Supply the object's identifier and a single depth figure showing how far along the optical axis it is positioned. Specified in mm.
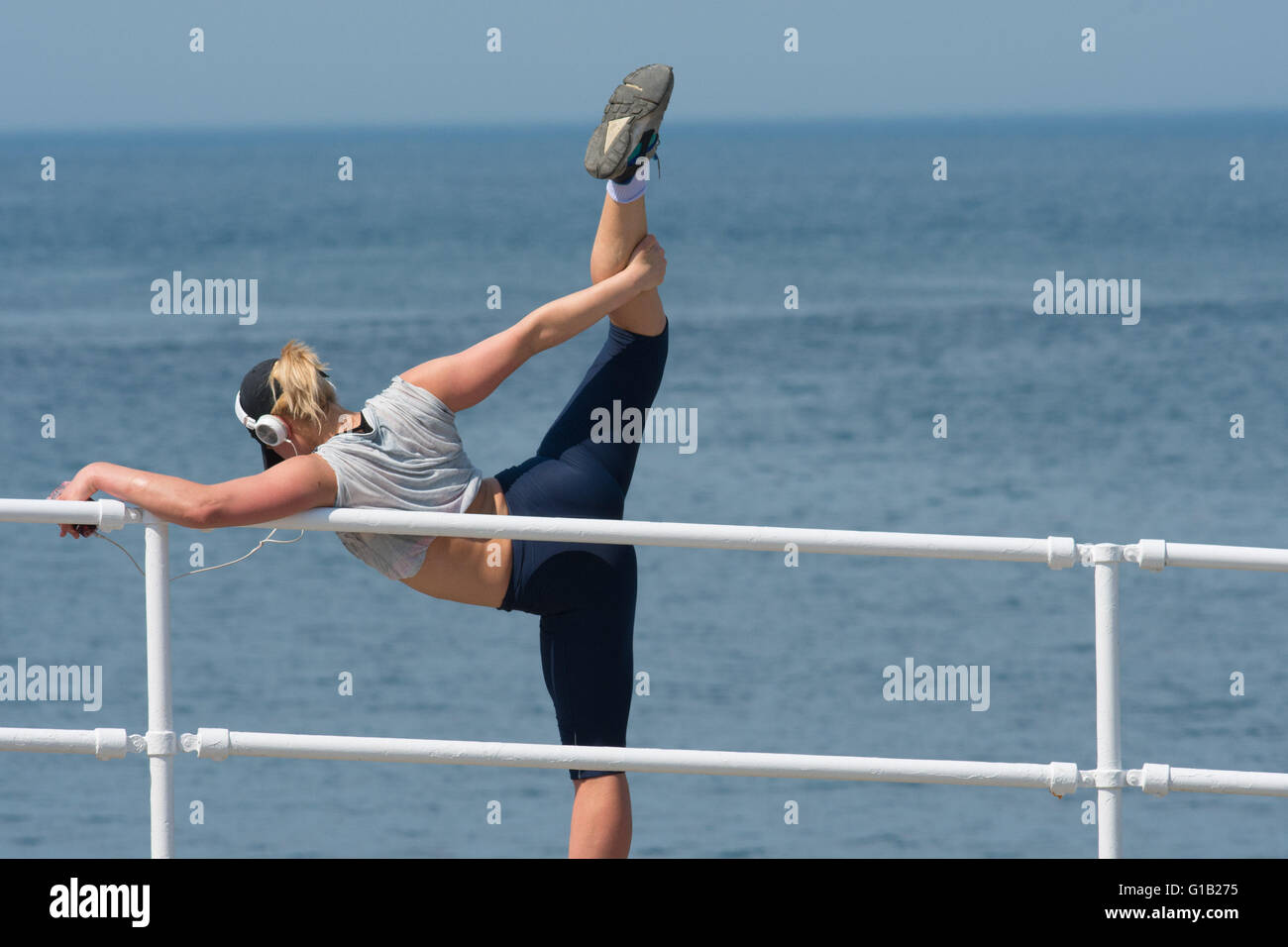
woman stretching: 7812
